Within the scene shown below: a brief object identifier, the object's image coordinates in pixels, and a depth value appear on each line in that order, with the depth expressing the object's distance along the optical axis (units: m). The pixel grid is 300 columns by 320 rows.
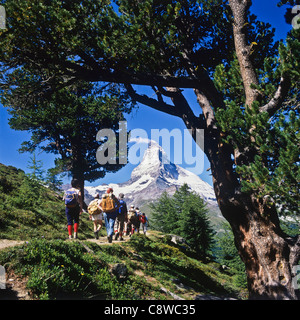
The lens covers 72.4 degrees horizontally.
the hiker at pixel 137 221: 15.29
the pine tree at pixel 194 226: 27.50
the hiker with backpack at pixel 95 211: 10.39
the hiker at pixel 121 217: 11.19
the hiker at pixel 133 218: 14.64
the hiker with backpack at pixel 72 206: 8.30
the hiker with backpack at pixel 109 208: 9.08
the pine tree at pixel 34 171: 15.24
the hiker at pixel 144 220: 16.78
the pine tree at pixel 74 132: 22.16
